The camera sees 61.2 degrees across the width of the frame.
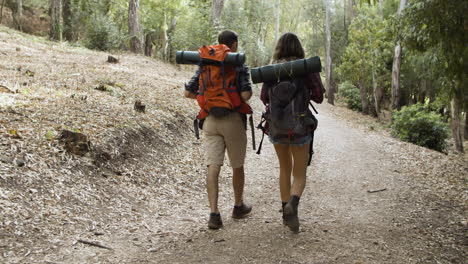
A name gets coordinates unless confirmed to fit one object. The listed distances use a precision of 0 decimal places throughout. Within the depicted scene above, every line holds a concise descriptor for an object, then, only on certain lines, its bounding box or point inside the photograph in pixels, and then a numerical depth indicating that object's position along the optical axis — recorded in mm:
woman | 3936
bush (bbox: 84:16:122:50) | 19562
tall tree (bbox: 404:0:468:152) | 5211
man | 4180
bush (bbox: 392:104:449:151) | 14016
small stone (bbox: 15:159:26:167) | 4509
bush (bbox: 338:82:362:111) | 29750
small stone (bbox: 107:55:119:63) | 14797
